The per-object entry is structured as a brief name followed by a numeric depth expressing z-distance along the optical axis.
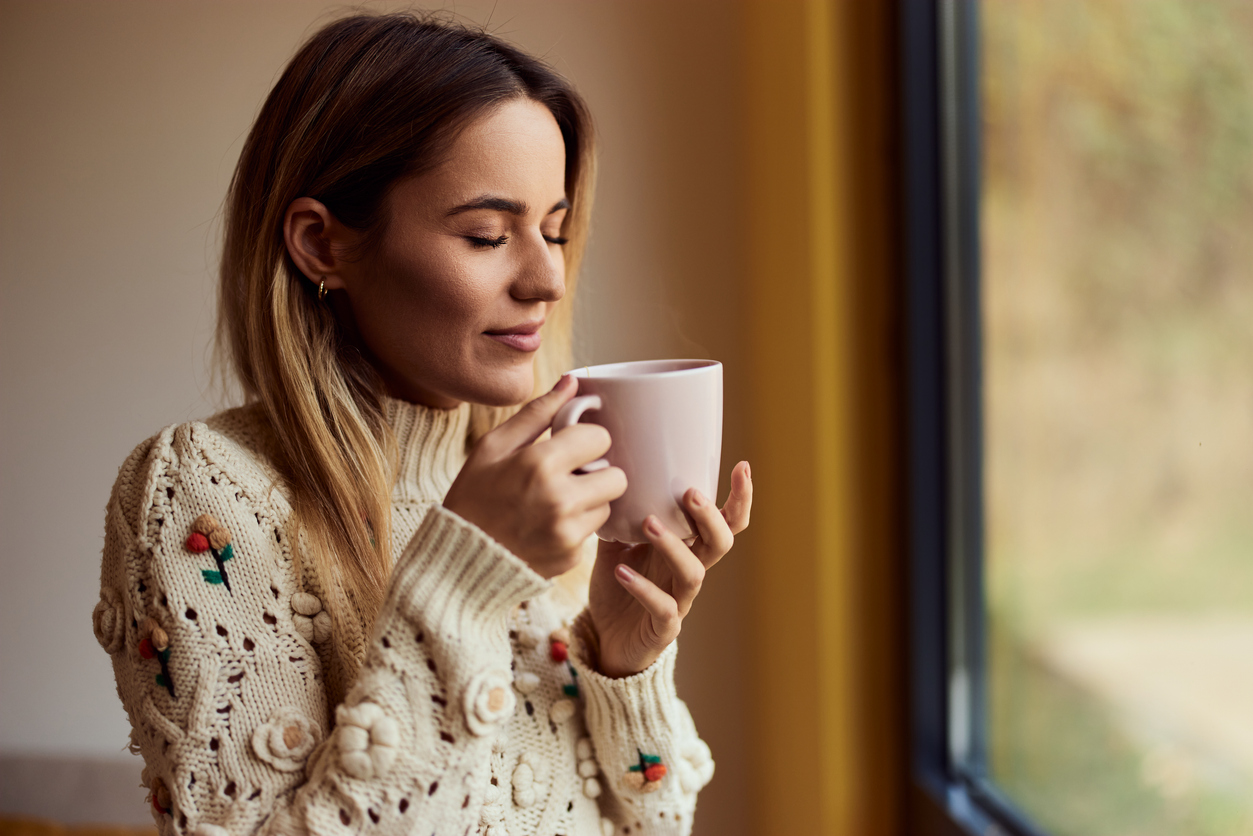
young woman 0.59
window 0.92
